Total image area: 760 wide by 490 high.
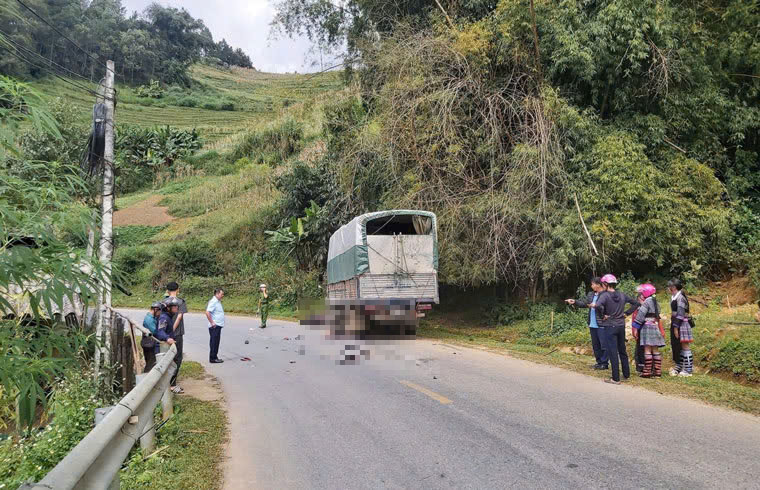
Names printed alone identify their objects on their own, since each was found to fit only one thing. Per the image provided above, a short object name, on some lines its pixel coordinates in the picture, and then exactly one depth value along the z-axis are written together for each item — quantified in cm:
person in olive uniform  2006
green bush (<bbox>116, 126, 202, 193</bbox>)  5664
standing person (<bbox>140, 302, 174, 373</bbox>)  893
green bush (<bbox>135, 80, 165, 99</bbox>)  8412
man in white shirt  1162
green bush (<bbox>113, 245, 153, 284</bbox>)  3709
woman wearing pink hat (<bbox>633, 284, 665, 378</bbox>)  927
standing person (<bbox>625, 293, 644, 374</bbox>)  960
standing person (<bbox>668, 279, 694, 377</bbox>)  927
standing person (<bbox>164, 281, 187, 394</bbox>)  948
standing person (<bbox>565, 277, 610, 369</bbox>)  1009
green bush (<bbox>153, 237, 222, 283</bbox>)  3538
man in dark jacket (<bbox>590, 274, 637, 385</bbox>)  890
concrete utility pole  847
